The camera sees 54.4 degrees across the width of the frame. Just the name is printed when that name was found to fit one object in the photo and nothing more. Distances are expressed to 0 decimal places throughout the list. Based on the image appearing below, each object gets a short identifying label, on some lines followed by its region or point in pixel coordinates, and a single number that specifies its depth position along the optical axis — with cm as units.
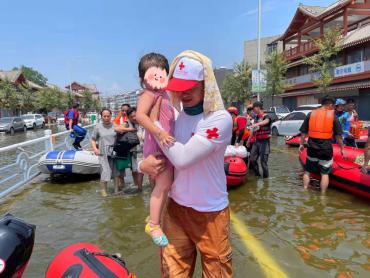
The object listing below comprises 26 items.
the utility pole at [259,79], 2343
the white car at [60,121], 4597
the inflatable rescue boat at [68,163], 791
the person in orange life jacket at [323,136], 641
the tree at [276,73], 3528
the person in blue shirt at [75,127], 1089
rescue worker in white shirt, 210
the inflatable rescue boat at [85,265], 216
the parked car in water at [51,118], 4761
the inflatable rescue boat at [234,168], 686
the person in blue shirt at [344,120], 911
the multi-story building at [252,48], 6741
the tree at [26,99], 4954
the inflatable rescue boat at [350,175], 608
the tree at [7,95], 4238
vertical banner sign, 2337
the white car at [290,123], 1725
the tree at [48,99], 5741
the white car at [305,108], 1980
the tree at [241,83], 4392
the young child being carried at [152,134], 226
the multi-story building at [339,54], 2808
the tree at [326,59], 2794
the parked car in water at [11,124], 2946
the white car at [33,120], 3516
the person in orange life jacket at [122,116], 779
